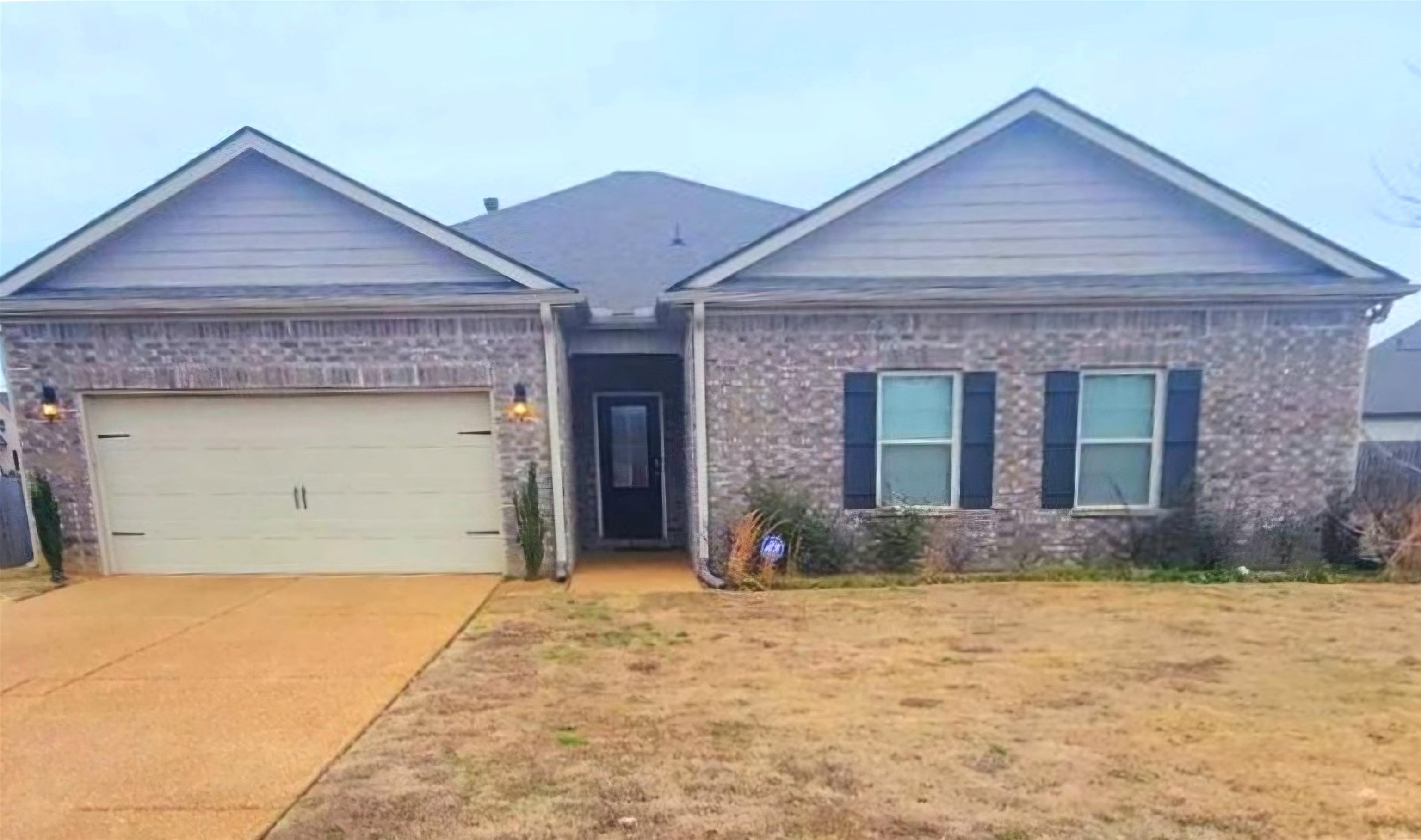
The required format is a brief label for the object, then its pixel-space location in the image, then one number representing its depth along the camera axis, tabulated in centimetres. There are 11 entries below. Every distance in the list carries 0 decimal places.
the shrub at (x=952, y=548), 816
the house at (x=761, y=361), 796
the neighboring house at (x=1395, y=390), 1839
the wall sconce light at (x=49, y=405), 795
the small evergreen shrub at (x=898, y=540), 809
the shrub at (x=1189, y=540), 810
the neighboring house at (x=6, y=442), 2791
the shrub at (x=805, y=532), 798
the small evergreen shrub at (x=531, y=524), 796
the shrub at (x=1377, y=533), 765
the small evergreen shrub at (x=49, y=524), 789
